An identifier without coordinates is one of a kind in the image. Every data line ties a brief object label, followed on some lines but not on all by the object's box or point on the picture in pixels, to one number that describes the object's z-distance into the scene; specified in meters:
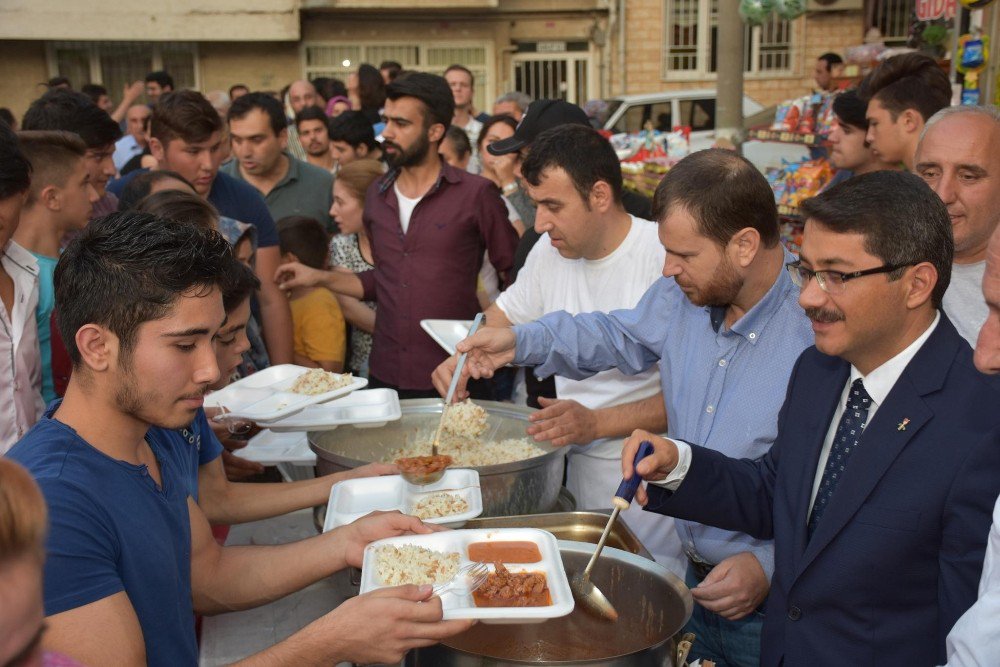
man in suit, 1.62
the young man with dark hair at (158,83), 10.24
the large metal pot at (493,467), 2.27
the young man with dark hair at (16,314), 2.47
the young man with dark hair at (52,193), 3.02
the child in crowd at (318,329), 4.13
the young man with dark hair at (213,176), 3.86
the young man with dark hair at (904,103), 3.74
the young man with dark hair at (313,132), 6.64
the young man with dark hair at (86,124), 3.95
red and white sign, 5.93
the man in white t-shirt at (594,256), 2.92
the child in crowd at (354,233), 4.59
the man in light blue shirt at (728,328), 2.20
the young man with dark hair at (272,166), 4.91
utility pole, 8.90
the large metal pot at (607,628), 1.80
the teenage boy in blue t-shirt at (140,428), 1.49
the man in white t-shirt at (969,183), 2.62
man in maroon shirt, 4.04
